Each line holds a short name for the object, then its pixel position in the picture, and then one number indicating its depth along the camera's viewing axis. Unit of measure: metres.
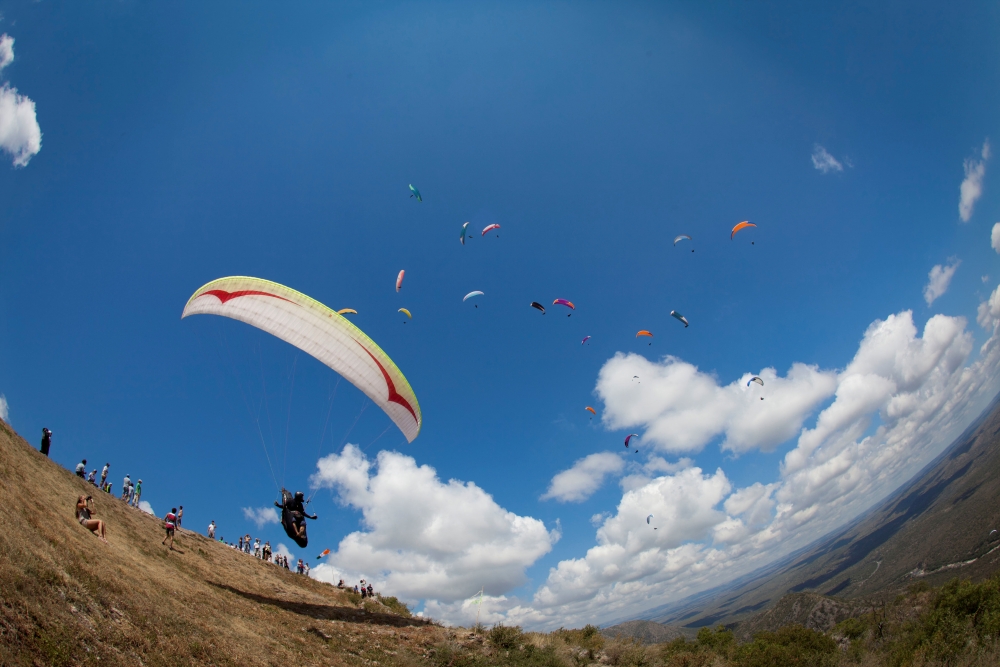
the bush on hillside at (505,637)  17.16
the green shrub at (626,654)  16.92
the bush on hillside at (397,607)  23.02
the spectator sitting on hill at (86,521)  14.46
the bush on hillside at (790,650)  18.47
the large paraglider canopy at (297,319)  16.67
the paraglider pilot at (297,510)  16.23
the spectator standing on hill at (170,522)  19.58
